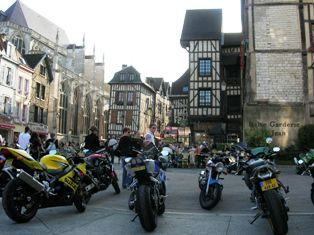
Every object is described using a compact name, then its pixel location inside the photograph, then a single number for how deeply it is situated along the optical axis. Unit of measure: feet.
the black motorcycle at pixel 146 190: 14.96
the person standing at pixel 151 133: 27.46
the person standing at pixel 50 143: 41.48
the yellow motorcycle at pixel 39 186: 15.62
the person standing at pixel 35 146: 37.03
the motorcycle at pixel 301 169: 29.14
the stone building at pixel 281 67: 64.08
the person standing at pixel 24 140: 36.40
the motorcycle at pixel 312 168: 18.40
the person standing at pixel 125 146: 27.27
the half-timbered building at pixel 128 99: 177.27
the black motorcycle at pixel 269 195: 13.88
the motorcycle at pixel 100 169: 21.83
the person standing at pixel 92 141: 28.68
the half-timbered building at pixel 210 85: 102.01
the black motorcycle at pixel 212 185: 20.13
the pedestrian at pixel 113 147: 24.99
